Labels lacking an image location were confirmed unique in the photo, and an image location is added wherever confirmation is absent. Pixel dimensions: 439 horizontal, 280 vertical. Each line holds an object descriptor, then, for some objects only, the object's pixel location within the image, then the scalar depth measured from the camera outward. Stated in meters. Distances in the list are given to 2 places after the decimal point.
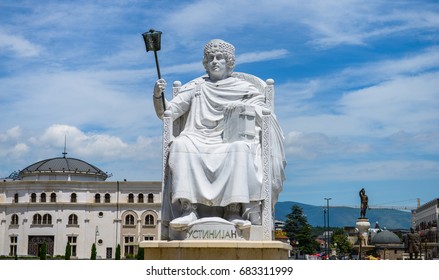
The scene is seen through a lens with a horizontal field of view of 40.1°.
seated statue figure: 10.10
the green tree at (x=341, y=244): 79.59
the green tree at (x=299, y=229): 82.75
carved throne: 10.38
